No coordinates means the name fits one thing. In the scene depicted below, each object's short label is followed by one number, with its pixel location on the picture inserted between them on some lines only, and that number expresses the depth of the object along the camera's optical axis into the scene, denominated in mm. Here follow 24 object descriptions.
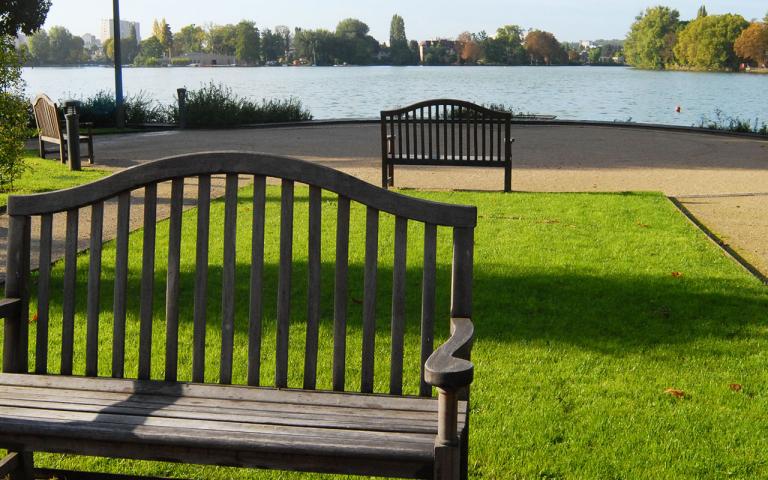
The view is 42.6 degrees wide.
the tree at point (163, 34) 152125
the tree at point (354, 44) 146375
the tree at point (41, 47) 136625
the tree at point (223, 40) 141375
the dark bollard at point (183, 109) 22791
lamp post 23250
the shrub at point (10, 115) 9906
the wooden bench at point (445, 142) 11492
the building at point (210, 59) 155575
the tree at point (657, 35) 129525
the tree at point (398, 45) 159500
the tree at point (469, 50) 149875
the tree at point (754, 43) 110000
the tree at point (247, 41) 135500
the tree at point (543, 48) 145250
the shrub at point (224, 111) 23766
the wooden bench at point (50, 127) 15117
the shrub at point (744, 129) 21750
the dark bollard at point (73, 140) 13953
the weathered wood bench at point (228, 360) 2826
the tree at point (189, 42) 160125
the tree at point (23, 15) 35631
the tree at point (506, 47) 143375
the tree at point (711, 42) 113000
